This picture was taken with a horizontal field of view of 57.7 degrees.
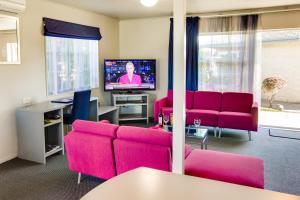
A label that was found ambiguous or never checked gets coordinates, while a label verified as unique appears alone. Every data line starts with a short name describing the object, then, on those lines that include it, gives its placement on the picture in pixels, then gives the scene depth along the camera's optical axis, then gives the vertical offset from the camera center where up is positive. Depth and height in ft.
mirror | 12.37 +1.80
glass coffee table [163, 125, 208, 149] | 12.79 -2.70
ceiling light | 12.19 +3.44
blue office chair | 14.08 -1.52
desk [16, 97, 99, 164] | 12.48 -2.46
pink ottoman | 7.96 -2.81
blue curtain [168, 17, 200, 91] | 19.38 +1.88
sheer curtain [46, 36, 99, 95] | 15.56 +0.89
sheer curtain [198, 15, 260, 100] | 18.22 +1.63
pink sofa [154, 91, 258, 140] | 16.16 -2.01
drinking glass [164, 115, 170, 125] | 14.25 -2.19
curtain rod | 16.95 +4.38
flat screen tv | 19.72 +0.28
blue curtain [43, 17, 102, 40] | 14.80 +2.93
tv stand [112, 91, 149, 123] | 20.07 -2.02
